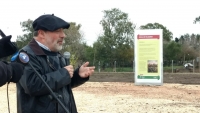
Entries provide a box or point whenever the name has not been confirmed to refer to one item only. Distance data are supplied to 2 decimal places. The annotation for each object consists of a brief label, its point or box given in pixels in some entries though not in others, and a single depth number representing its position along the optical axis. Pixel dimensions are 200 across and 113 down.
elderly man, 3.10
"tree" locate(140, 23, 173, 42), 62.56
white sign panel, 17.28
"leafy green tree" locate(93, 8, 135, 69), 45.25
